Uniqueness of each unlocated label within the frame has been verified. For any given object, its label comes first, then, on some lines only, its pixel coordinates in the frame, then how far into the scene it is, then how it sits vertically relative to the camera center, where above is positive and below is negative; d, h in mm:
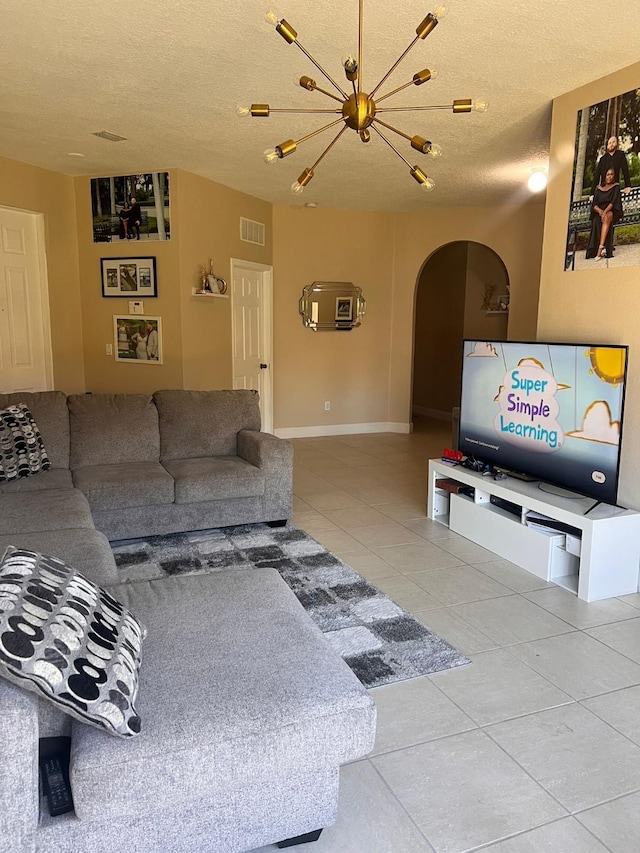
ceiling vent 4340 +1321
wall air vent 6270 +957
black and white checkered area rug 2514 -1335
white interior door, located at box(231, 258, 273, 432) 6453 -63
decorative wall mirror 7109 +221
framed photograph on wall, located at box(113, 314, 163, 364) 5617 -138
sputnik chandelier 2051 +798
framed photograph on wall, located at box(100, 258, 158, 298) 5523 +413
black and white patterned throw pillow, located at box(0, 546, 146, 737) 1269 -709
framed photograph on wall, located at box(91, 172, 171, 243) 5387 +1013
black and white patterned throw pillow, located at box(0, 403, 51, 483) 3578 -726
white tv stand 3049 -1122
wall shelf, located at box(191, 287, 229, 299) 5602 +262
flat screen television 3023 -459
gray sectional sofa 1331 -933
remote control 1360 -1041
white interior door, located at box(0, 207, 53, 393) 5223 +134
